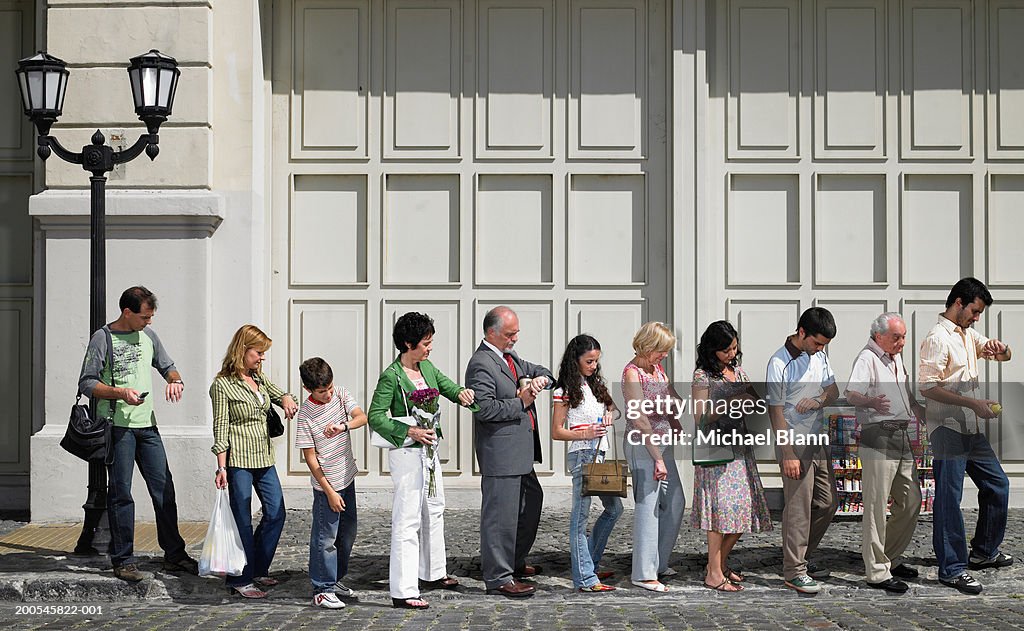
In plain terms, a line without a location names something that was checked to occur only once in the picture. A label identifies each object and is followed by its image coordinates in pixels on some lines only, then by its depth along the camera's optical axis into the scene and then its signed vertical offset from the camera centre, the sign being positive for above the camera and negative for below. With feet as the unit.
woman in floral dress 26.25 -3.06
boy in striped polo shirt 25.39 -2.70
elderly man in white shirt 26.81 -2.59
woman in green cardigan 25.46 -2.35
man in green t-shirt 27.02 -2.01
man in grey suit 26.08 -2.41
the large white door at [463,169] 37.91 +5.11
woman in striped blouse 26.04 -2.38
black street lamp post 29.07 +5.14
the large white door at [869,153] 37.96 +5.62
